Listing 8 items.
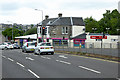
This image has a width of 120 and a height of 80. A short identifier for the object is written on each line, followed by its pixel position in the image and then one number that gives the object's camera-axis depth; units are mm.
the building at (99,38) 60438
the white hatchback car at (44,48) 28328
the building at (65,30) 63156
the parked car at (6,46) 53075
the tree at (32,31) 121212
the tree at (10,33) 132250
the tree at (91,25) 97625
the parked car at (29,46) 35656
